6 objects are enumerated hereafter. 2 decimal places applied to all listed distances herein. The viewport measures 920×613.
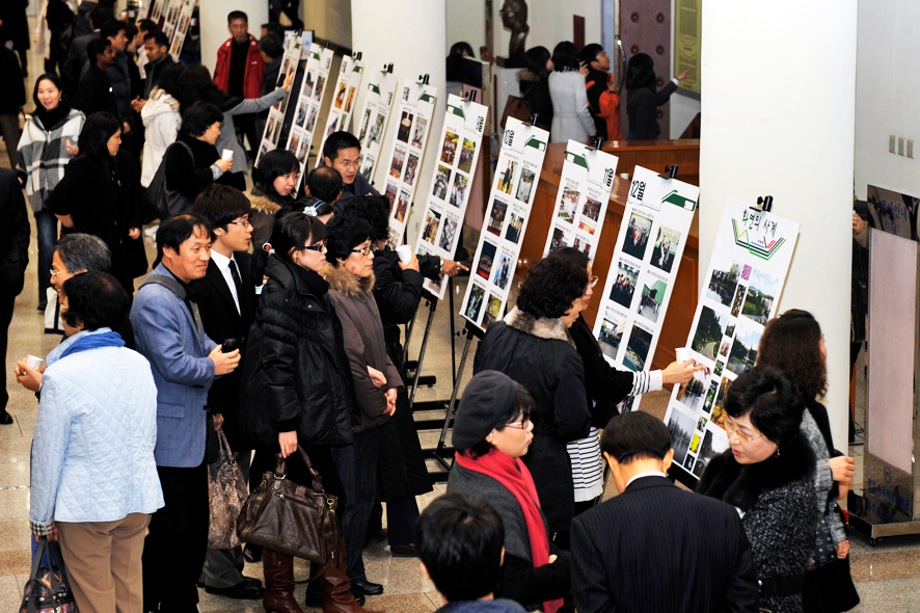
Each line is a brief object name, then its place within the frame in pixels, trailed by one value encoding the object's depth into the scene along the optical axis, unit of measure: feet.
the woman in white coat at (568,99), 42.06
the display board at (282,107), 45.95
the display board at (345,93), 36.37
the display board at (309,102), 40.49
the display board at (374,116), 32.73
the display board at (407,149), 28.96
